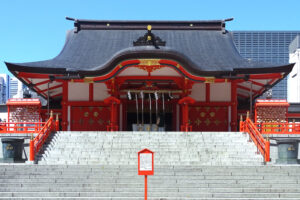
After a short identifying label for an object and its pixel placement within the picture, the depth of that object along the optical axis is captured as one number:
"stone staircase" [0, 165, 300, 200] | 12.14
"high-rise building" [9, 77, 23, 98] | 182.62
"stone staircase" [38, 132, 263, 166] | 16.19
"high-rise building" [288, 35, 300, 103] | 55.45
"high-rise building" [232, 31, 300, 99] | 175.88
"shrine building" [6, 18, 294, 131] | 21.38
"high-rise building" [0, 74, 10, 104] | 128.60
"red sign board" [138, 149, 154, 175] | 10.73
